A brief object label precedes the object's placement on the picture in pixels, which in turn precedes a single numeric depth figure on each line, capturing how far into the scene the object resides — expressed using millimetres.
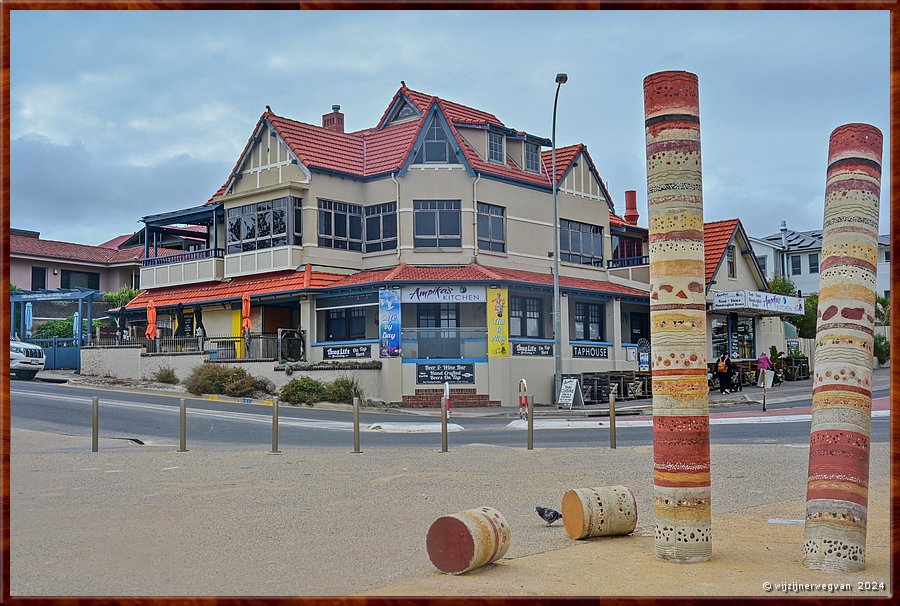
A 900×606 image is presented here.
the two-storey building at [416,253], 32719
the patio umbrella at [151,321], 36281
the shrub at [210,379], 32531
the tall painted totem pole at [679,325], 7301
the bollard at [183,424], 16781
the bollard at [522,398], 26406
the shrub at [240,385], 31984
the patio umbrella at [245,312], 34562
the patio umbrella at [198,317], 38812
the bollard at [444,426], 16803
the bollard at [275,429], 16516
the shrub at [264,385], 32469
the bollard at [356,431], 16812
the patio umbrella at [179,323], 39656
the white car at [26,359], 35812
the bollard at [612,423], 16922
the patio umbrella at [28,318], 42219
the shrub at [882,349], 44909
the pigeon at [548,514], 9672
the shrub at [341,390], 30625
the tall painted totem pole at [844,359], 6949
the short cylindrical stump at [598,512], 8797
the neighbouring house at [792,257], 53875
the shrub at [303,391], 30603
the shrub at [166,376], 34906
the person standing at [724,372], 34438
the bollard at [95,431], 16875
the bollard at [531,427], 17016
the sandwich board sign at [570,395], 29969
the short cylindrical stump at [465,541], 7293
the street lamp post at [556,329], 31380
